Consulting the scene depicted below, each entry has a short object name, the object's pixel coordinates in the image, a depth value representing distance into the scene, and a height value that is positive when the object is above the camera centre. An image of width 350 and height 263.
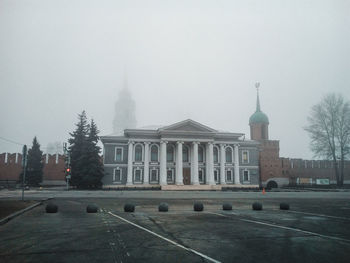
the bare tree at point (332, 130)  45.50 +7.26
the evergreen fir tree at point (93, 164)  43.28 +1.34
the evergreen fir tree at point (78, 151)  43.44 +3.52
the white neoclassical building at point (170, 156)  48.38 +3.00
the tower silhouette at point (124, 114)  145.38 +31.23
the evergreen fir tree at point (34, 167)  51.69 +0.99
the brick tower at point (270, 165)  59.78 +1.81
